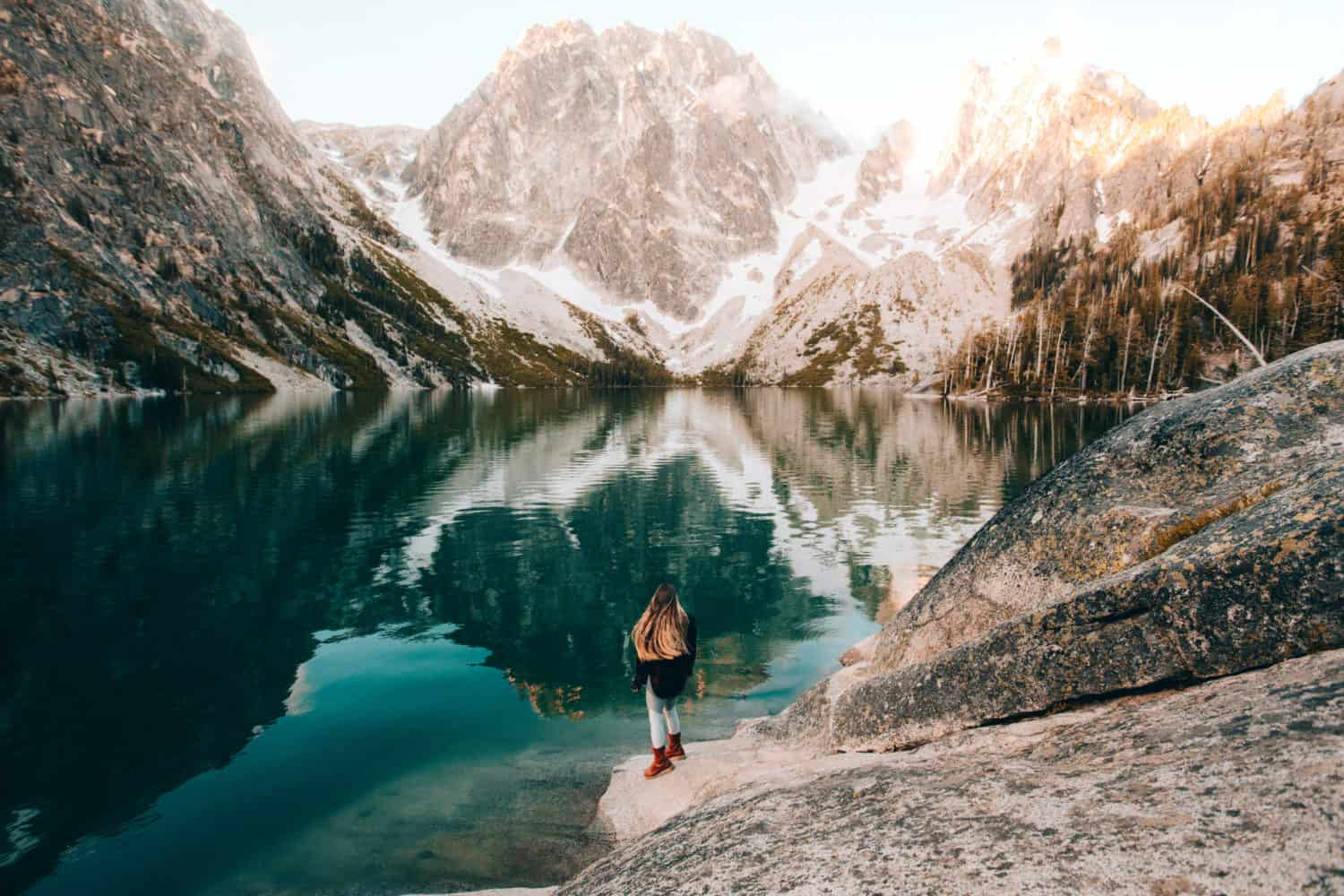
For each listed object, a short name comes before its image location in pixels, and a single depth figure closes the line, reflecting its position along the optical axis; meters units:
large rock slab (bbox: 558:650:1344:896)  3.60
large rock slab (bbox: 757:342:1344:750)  5.89
